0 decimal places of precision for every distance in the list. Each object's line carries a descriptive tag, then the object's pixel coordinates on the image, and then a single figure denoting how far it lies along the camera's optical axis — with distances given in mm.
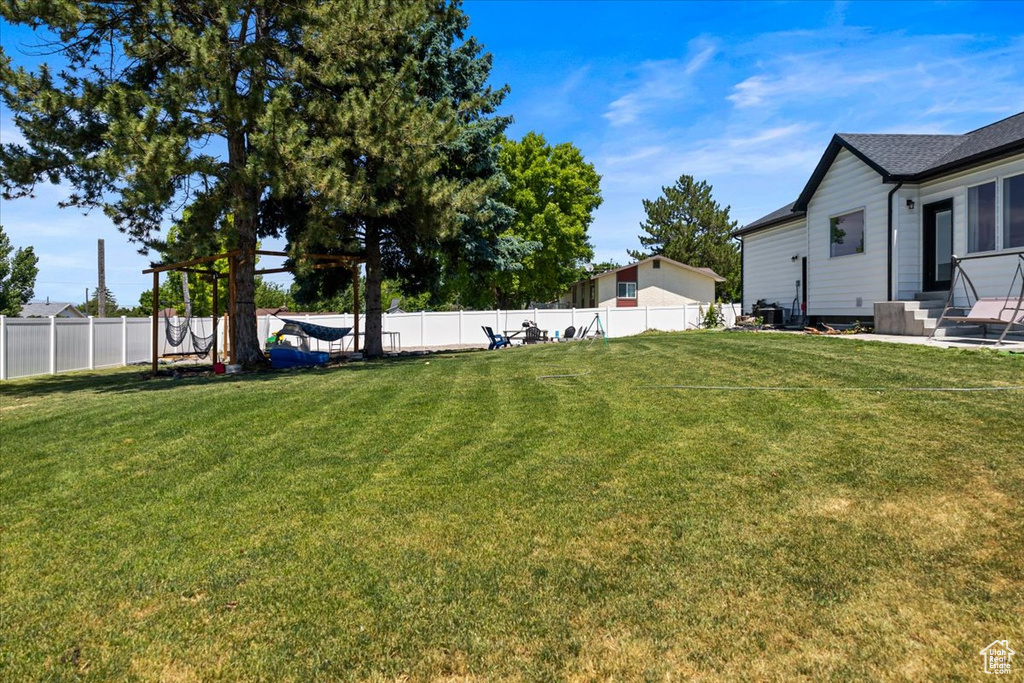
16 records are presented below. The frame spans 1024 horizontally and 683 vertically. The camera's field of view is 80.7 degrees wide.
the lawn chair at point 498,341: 19750
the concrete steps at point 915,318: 10586
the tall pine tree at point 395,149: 12320
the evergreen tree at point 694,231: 52219
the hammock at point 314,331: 16219
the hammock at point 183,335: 19438
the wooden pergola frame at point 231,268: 13336
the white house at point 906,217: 10617
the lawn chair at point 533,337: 22375
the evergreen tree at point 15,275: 27172
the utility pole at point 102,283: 27703
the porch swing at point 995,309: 9195
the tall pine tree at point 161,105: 10820
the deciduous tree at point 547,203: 37438
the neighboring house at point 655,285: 39500
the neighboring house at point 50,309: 53594
